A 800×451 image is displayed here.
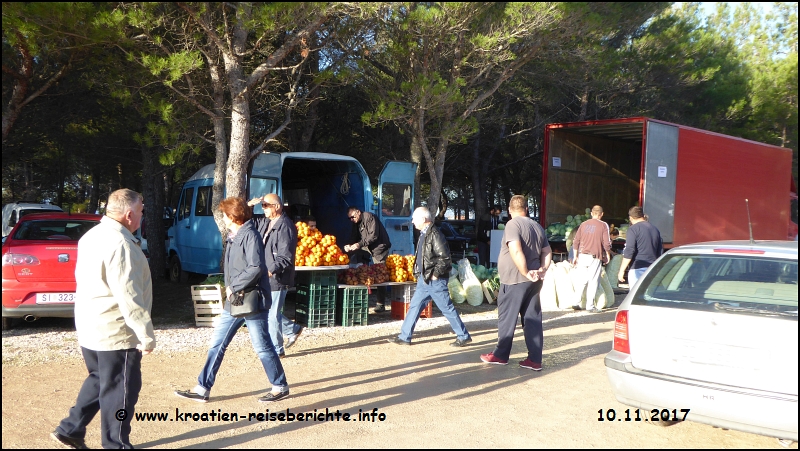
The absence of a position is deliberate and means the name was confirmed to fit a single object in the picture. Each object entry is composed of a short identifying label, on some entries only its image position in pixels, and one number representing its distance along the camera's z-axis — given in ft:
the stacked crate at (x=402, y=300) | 32.73
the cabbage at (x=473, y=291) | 38.12
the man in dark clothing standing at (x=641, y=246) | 31.94
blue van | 39.17
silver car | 13.78
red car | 25.41
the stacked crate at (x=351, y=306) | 30.45
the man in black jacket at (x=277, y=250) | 22.07
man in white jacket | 13.29
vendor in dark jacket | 34.24
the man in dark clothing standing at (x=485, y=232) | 57.36
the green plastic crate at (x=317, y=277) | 29.40
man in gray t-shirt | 22.85
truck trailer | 44.29
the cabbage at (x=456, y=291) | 38.14
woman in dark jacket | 18.15
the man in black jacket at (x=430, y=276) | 25.59
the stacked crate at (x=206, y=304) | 29.40
